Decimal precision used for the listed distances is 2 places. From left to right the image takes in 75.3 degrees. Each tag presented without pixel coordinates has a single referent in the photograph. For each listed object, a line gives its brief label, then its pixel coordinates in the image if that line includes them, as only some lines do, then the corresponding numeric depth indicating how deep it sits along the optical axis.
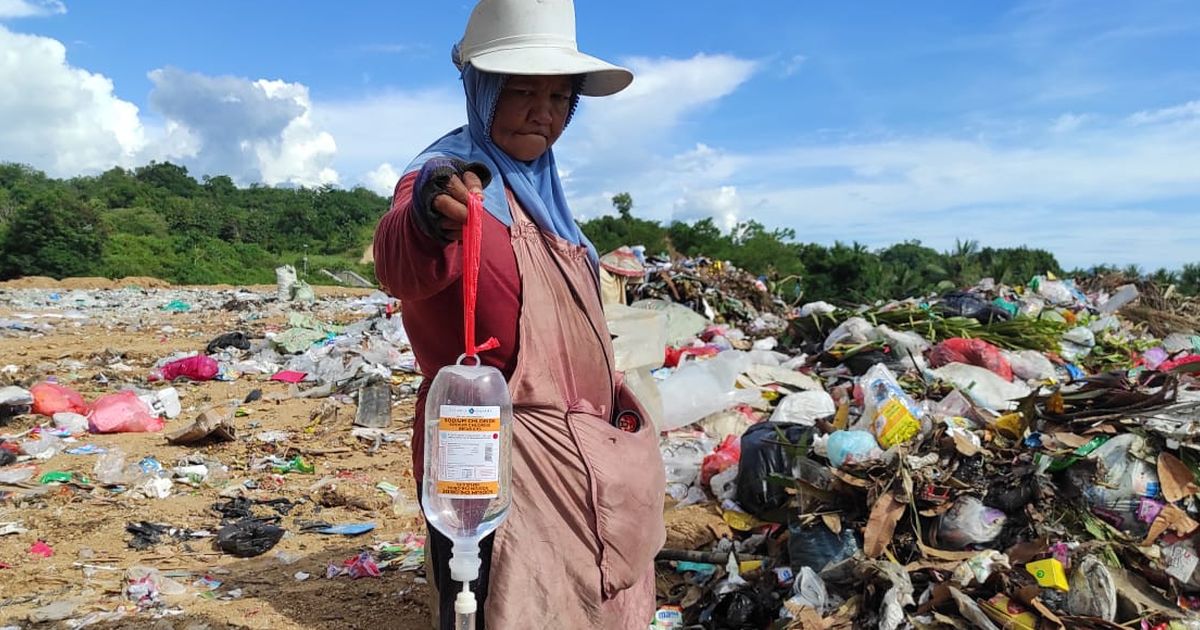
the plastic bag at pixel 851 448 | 2.82
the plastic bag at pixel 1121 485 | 2.53
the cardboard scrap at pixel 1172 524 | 2.43
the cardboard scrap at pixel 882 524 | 2.54
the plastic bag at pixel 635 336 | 3.60
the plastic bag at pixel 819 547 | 2.61
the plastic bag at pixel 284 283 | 13.71
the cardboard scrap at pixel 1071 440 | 2.72
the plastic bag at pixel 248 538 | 3.16
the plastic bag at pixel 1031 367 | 5.22
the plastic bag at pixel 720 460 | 3.76
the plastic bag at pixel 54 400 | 5.32
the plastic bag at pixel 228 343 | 7.88
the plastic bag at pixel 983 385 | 4.38
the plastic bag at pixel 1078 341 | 6.00
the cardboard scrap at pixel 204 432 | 4.65
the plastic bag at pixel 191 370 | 6.70
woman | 1.40
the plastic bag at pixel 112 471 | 4.00
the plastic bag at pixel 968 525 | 2.56
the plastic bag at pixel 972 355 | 5.10
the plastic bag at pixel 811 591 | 2.48
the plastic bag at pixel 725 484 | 3.49
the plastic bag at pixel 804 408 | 4.00
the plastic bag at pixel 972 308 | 6.46
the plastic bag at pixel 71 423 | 5.03
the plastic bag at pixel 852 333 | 6.04
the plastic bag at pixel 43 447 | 4.47
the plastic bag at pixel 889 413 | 2.98
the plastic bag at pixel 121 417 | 5.03
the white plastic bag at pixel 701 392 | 4.60
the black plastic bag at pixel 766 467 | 3.17
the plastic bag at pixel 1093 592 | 2.24
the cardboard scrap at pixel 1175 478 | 2.50
